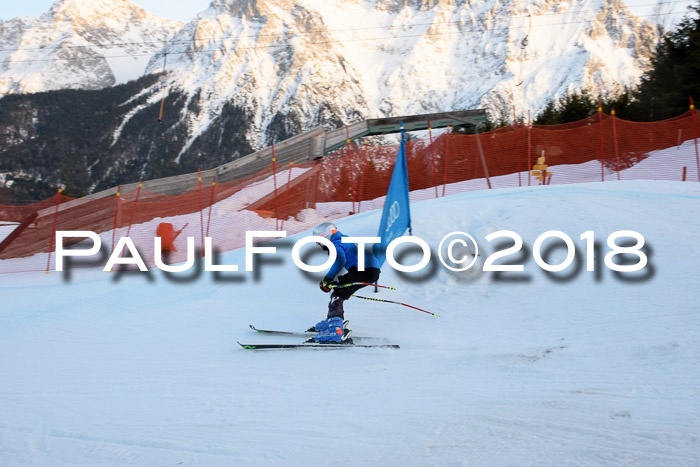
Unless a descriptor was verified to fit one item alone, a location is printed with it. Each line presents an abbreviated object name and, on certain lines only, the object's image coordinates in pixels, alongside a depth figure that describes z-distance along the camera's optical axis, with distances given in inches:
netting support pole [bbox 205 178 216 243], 557.9
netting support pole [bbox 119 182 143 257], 557.6
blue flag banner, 335.6
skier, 274.8
